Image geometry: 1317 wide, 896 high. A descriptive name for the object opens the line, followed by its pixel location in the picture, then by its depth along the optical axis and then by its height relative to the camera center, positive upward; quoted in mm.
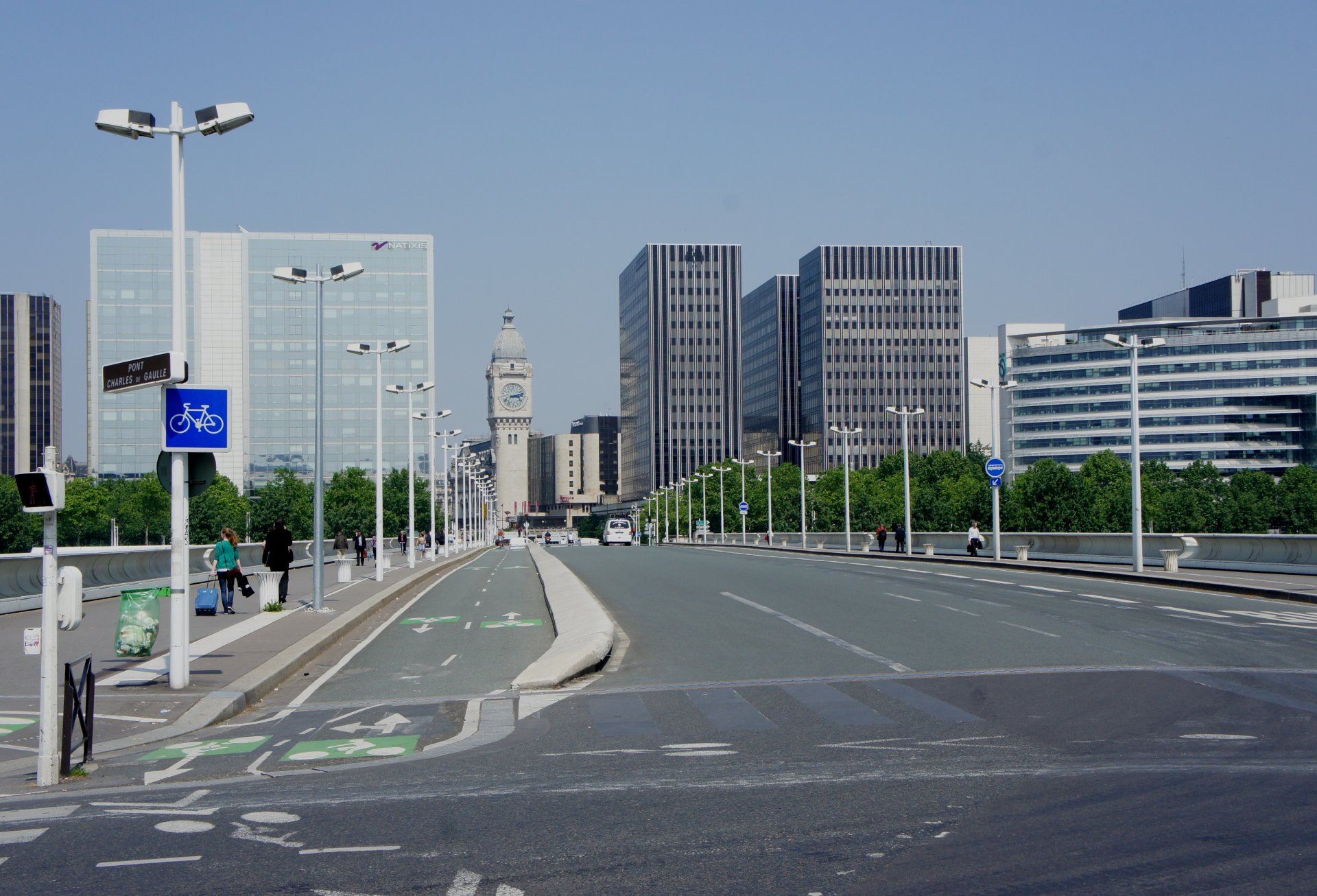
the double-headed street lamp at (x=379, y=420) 42253 +2598
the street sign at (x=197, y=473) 15453 +219
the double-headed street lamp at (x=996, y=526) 50472 -1763
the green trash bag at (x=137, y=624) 16672 -1742
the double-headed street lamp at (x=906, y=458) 63206 +1301
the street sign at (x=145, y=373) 14445 +1374
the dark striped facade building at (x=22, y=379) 191750 +17780
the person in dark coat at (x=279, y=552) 29500 -1443
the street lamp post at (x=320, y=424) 28312 +1586
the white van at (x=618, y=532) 140375 -5161
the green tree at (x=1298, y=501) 131500 -2301
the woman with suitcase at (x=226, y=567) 28578 -1710
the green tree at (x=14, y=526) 103000 -2718
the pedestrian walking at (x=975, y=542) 57125 -2688
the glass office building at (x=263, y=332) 157500 +20176
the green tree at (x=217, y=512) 124188 -2160
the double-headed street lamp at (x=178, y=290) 15062 +2421
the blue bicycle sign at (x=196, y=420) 15055 +855
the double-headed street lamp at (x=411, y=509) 53562 -877
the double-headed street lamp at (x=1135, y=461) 38969 +607
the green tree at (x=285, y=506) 134250 -1643
